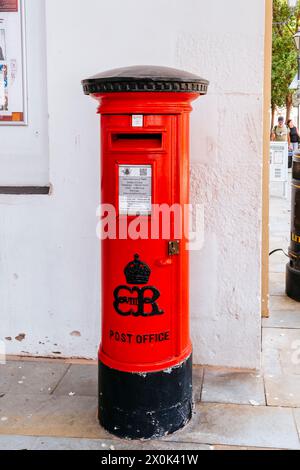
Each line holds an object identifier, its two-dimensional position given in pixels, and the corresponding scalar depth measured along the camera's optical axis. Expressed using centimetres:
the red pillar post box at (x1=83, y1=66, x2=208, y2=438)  317
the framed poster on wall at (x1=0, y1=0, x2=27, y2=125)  438
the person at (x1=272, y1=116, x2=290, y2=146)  2023
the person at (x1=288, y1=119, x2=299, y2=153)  1953
